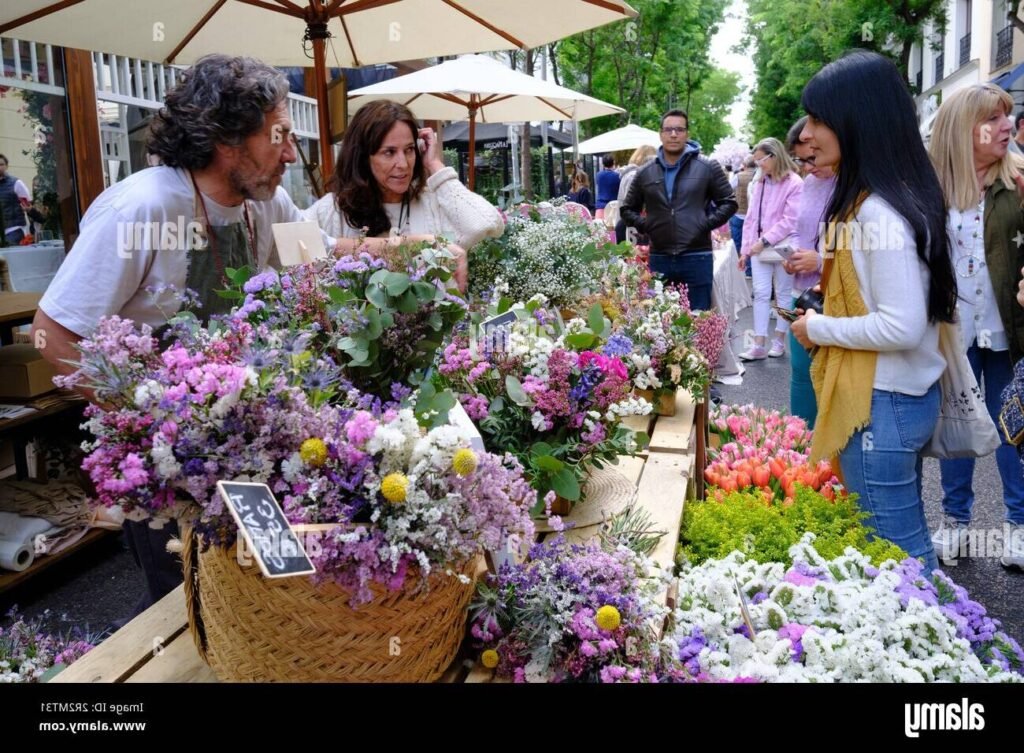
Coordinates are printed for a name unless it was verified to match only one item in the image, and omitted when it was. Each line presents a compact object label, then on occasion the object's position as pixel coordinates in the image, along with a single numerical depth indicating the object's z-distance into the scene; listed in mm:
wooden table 1647
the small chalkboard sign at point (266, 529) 1225
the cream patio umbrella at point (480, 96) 6828
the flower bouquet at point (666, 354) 3482
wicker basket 1399
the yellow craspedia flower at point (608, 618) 1614
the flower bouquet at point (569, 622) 1628
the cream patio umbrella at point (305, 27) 3879
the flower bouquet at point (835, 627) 1921
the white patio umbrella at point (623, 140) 17000
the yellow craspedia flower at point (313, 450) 1360
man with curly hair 2029
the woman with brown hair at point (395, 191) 3781
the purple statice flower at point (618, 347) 2752
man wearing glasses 7301
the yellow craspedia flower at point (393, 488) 1352
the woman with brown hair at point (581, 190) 17031
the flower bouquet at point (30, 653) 2527
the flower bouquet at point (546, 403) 2232
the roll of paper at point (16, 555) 4016
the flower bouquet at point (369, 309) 1817
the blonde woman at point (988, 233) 3678
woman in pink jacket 7953
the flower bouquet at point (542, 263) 4039
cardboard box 4336
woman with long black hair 2436
